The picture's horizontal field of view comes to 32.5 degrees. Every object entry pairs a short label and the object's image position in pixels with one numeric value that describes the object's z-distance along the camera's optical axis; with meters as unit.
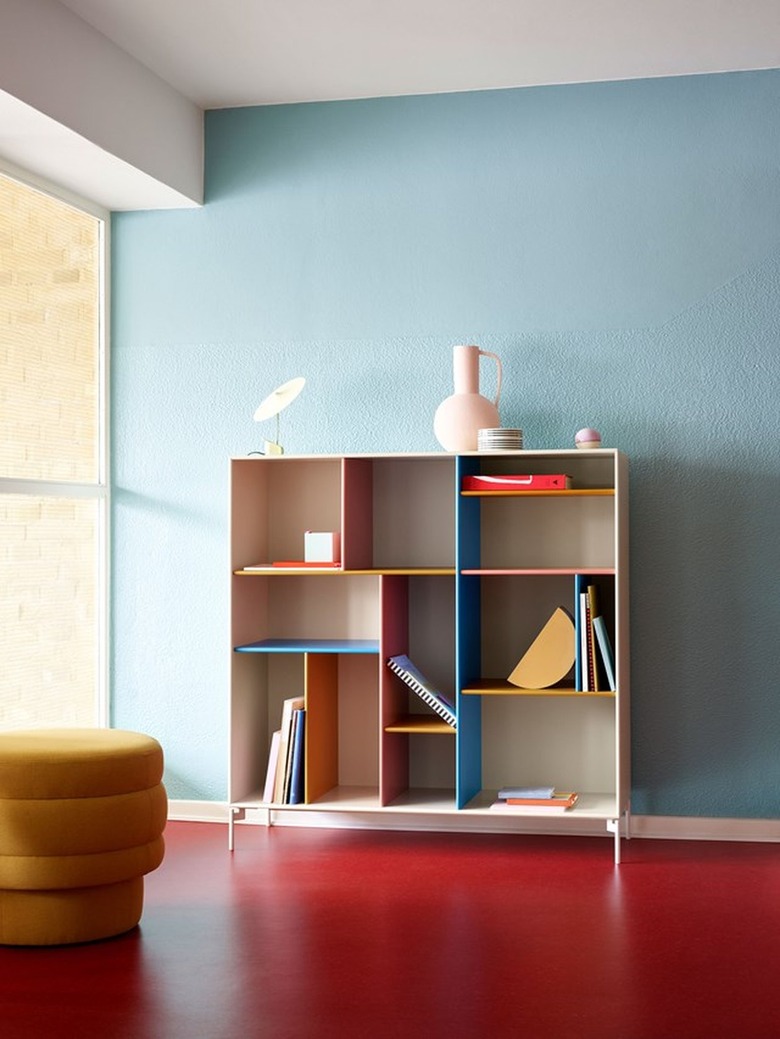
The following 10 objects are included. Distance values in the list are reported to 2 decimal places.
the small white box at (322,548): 5.27
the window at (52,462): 5.23
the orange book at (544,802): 5.00
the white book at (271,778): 5.24
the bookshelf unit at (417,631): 5.18
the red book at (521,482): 4.96
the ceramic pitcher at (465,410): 5.18
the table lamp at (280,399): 5.39
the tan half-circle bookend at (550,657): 5.02
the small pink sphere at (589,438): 5.09
